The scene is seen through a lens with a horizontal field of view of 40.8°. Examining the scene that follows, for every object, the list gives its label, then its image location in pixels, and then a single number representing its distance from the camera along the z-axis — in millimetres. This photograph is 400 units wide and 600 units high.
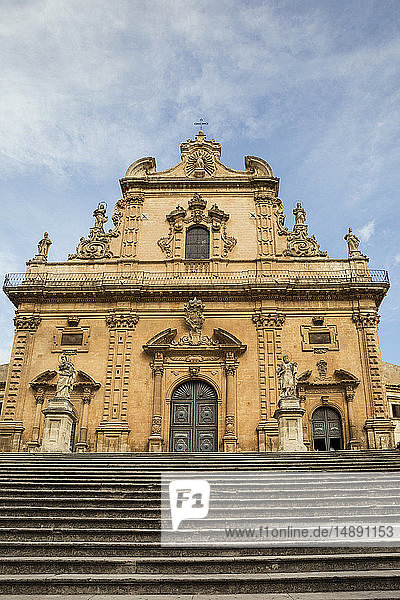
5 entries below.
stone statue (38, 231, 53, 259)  23766
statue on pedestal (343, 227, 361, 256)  23188
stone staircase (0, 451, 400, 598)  6035
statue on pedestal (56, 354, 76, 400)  16828
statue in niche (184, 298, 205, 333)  21625
